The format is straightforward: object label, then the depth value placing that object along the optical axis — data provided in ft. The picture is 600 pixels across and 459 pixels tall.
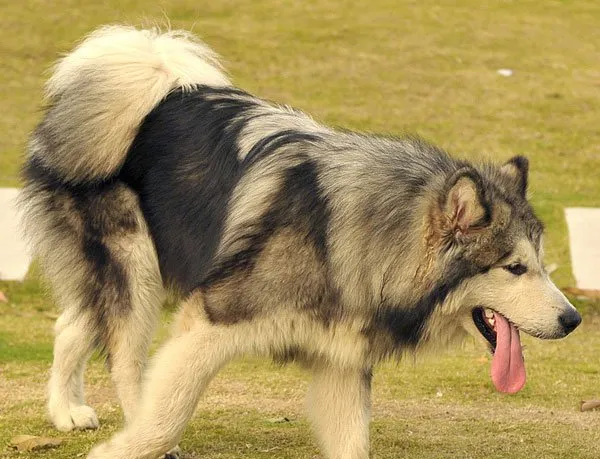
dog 39.06
